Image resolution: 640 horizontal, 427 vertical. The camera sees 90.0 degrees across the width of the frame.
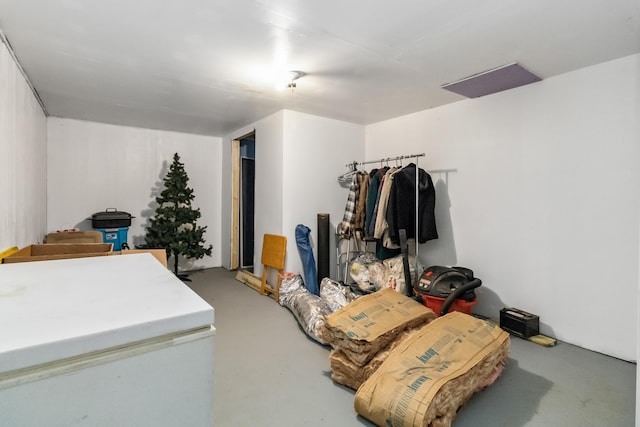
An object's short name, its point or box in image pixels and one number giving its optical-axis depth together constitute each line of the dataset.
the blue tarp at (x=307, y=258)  3.96
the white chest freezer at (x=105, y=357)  0.58
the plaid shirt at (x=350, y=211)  4.01
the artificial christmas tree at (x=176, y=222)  4.60
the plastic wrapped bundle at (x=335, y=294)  3.42
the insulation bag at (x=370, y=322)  2.06
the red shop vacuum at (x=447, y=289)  2.78
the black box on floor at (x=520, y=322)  2.78
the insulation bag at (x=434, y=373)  1.60
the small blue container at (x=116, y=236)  4.32
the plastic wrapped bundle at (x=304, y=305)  2.85
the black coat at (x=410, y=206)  3.46
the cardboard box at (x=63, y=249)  2.23
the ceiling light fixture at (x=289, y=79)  2.74
